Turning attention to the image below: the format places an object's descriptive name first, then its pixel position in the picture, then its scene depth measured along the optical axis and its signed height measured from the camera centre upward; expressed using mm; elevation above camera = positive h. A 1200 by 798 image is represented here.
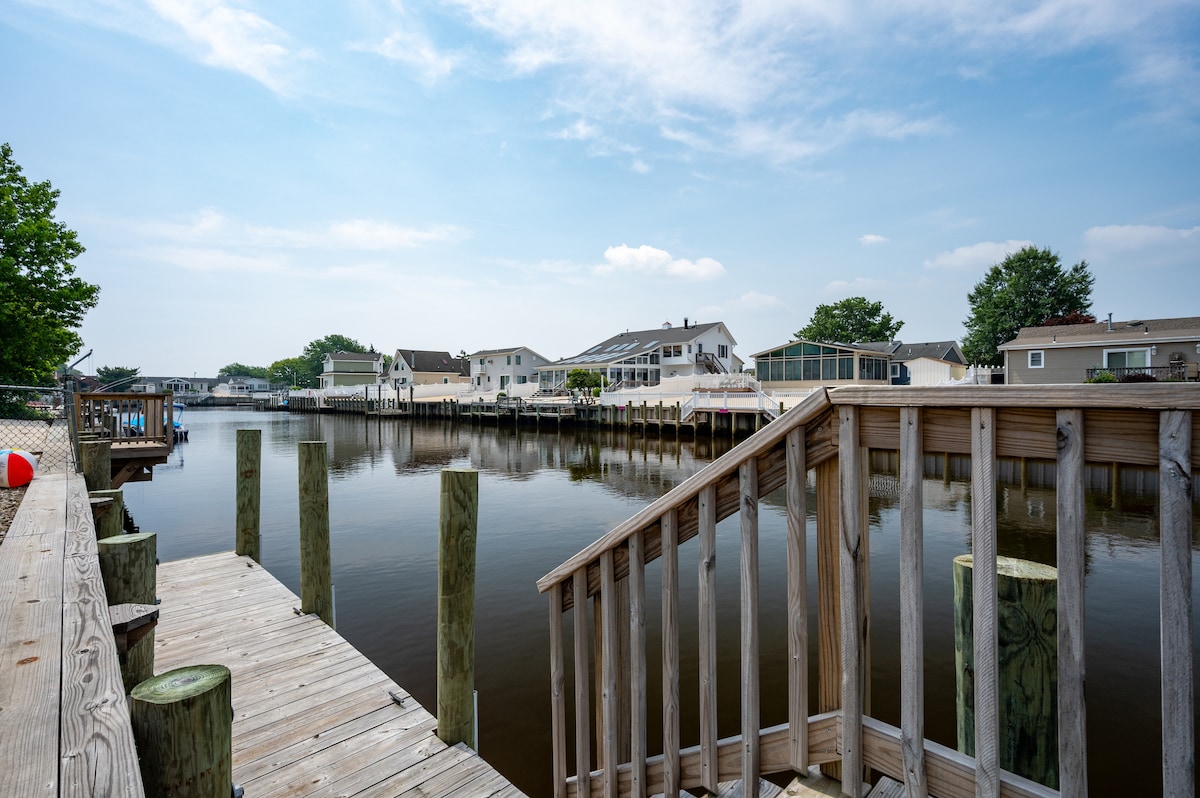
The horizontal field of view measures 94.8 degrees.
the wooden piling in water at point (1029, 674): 1717 -891
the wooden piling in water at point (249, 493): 6859 -1095
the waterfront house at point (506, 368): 63656 +3855
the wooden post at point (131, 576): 3084 -969
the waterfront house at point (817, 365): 35875 +1955
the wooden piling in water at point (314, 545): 5305 -1369
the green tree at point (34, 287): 21156 +5072
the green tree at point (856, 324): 67000 +8515
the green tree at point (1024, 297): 52250 +8981
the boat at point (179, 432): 34984 -1660
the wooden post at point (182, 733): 1730 -1049
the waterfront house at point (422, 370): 74250 +4439
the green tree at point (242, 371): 157250 +9954
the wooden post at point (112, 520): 4965 -1021
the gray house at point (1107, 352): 26078 +1919
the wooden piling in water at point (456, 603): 3479 -1301
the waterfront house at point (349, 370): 87312 +5430
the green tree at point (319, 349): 118500 +12119
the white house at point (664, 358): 50188 +3687
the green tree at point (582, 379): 43250 +1557
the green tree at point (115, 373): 118188 +7737
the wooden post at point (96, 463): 7211 -728
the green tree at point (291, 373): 120750 +7274
